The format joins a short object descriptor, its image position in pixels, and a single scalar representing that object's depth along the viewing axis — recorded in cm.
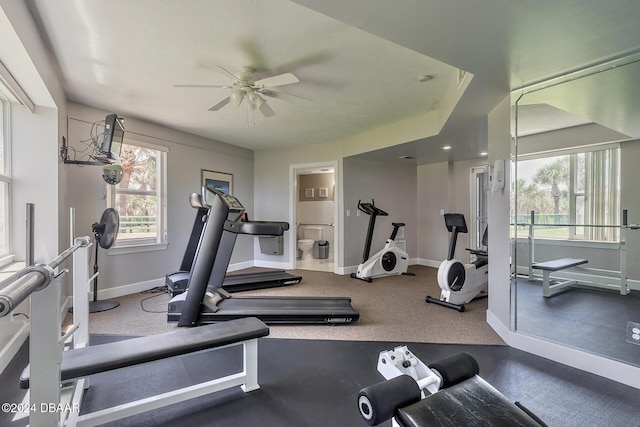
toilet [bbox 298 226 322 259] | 719
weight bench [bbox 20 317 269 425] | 149
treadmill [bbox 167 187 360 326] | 284
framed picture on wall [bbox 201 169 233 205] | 511
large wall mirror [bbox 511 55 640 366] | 260
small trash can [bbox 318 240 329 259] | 720
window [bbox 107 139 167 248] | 409
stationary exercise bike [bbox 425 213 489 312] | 358
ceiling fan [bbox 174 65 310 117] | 250
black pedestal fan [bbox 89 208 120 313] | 325
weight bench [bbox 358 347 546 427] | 102
